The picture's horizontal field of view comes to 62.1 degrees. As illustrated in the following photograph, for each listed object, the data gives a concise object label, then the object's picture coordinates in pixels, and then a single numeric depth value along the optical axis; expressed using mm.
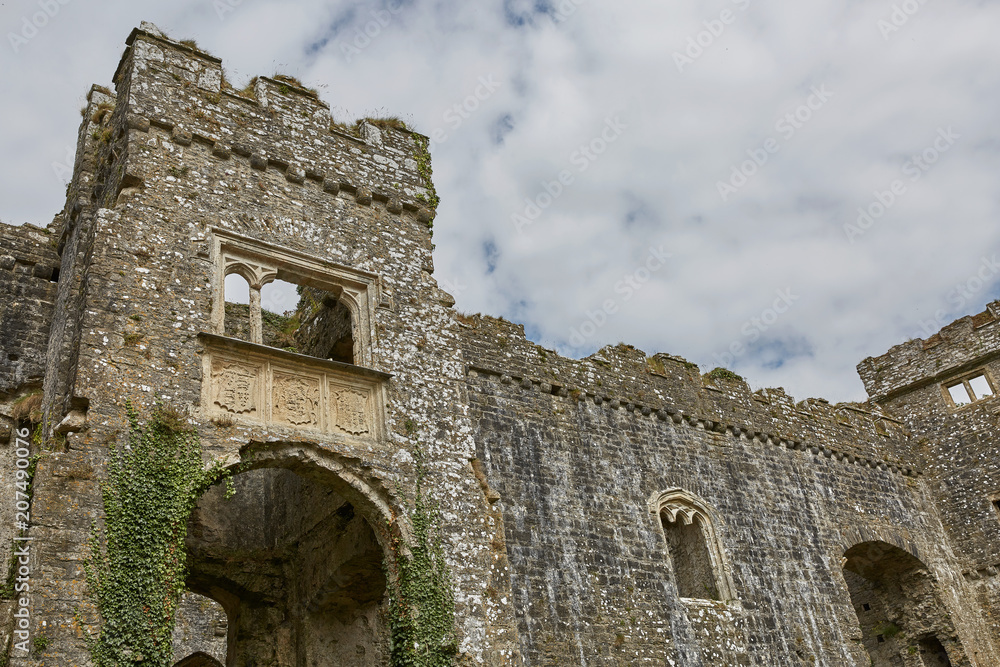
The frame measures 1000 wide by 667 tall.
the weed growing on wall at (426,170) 12466
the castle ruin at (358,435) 9016
